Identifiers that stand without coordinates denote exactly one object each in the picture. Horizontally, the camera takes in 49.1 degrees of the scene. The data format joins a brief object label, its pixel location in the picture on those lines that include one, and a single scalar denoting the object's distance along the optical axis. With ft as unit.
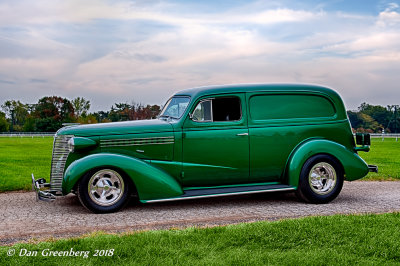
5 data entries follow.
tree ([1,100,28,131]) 359.05
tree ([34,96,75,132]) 282.77
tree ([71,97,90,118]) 308.40
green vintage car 22.70
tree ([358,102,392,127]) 321.93
